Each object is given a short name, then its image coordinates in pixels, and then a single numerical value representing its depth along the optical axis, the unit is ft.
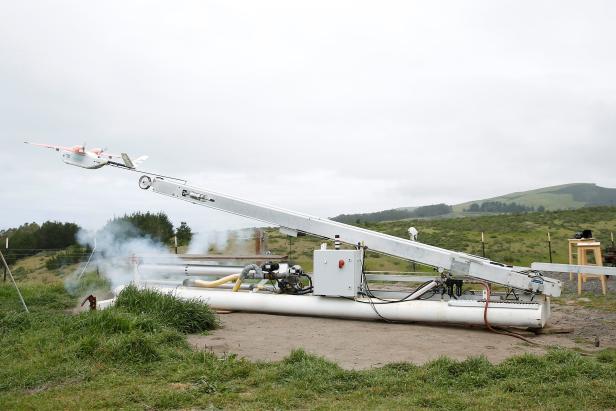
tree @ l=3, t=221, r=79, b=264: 90.33
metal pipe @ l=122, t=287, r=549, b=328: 31.16
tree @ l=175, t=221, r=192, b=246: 78.12
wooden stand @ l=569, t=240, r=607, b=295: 45.28
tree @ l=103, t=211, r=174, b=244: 71.20
